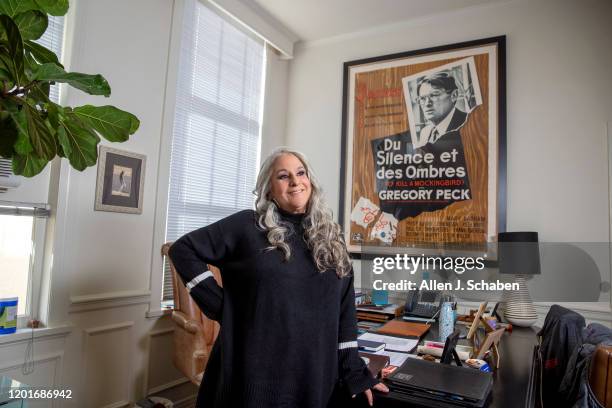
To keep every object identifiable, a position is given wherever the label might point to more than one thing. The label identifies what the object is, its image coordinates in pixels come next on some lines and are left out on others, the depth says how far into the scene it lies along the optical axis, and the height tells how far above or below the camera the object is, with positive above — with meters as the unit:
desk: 1.22 -0.49
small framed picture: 2.49 +0.28
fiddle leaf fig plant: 0.68 +0.22
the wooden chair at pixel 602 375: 1.20 -0.39
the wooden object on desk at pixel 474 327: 1.81 -0.40
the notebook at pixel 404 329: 1.99 -0.48
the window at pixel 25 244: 2.16 -0.14
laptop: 1.13 -0.44
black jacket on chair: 1.79 -0.50
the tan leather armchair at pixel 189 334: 2.43 -0.68
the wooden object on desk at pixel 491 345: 1.55 -0.41
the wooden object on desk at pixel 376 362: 1.43 -0.48
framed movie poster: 3.31 +0.79
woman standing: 1.32 -0.24
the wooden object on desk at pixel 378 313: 2.55 -0.50
